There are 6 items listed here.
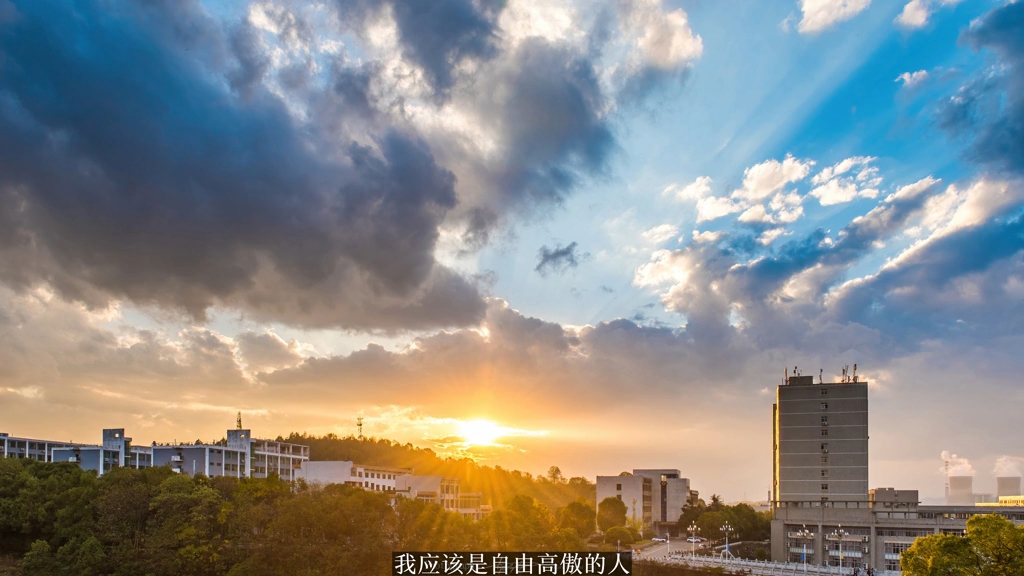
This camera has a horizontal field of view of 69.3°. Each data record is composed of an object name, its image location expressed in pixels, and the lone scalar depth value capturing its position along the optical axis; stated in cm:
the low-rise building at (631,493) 10675
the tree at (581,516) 8462
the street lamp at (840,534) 6912
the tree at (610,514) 9781
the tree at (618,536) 8577
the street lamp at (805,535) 7000
